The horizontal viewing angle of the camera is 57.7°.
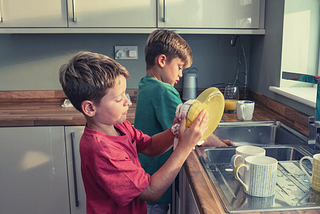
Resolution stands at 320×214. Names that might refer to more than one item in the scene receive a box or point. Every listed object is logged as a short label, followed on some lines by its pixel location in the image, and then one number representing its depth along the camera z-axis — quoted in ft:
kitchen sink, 4.78
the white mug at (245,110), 4.93
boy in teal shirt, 3.74
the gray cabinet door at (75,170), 5.51
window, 5.18
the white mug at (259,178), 2.33
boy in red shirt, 2.51
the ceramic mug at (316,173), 2.45
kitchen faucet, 3.32
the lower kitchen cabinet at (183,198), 3.05
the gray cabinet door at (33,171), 5.50
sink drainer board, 2.27
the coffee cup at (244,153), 2.72
